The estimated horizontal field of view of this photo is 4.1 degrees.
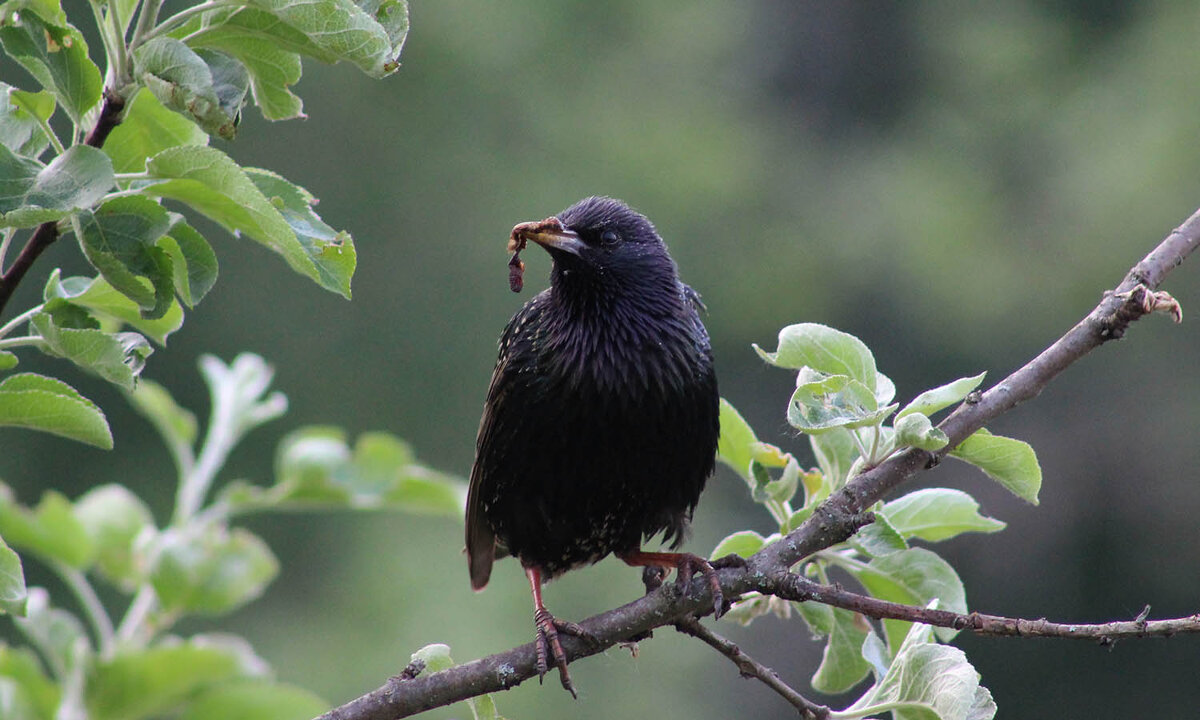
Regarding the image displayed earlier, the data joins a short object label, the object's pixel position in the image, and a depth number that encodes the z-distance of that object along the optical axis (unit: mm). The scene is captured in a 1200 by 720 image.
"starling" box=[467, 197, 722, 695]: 4416
